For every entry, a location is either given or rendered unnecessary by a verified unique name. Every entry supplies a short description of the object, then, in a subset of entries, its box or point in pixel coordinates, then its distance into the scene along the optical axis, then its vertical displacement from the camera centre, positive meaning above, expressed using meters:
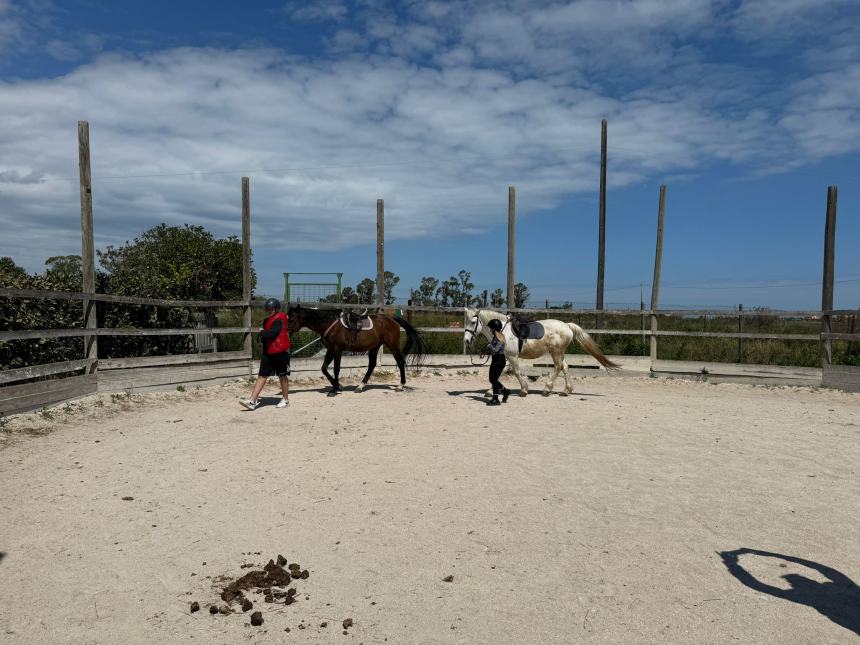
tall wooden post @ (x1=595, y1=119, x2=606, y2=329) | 17.59 +1.83
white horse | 10.49 -0.73
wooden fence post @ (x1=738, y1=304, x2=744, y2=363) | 14.34 -0.66
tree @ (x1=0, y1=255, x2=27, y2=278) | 8.92 +0.40
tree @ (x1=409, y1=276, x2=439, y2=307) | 24.42 +0.38
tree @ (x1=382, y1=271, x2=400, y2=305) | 29.67 +0.90
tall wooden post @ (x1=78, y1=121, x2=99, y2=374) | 9.22 +1.09
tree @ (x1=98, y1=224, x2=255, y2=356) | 11.94 +0.98
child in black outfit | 9.81 -1.03
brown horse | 10.62 -0.68
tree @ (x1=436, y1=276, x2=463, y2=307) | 20.48 +0.21
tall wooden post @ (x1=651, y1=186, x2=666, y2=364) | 14.33 +0.72
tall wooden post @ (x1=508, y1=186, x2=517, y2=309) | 14.65 +1.66
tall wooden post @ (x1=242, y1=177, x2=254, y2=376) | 12.25 +0.97
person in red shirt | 9.09 -0.76
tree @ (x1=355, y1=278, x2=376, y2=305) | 22.49 +0.34
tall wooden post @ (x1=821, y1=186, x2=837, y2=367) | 12.73 +0.88
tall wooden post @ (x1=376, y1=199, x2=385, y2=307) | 13.55 +1.05
